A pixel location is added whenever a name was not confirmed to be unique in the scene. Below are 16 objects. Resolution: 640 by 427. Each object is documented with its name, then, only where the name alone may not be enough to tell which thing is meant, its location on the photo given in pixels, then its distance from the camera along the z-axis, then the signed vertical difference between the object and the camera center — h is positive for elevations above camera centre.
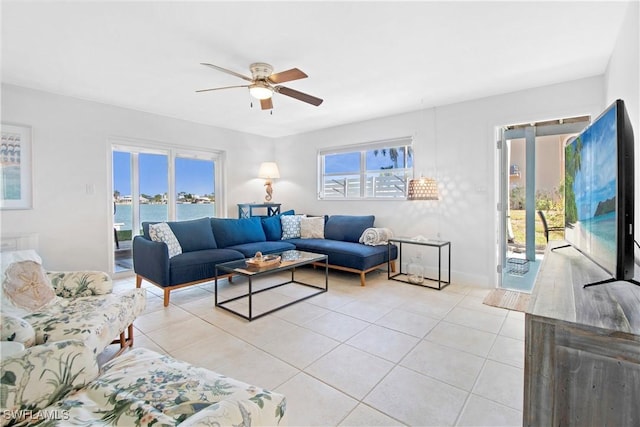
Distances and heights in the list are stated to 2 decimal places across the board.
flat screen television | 1.14 +0.07
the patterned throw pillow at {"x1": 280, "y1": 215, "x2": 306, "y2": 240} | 5.00 -0.28
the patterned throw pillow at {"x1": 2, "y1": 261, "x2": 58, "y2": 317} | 1.84 -0.51
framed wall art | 3.26 +0.50
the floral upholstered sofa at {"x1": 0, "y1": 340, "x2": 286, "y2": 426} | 0.93 -0.66
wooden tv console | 0.91 -0.51
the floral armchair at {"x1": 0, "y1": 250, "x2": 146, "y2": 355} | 1.60 -0.61
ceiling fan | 2.58 +1.18
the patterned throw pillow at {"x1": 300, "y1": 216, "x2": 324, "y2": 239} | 5.01 -0.30
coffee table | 2.90 -0.60
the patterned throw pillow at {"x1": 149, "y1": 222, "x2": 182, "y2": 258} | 3.41 -0.29
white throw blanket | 4.21 -0.38
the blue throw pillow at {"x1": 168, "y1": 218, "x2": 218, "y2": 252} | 3.81 -0.31
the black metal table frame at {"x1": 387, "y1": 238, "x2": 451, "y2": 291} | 3.72 -0.55
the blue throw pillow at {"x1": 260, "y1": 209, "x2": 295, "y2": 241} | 4.90 -0.29
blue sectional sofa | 3.23 -0.51
